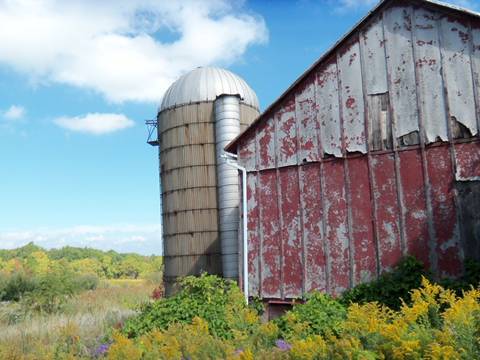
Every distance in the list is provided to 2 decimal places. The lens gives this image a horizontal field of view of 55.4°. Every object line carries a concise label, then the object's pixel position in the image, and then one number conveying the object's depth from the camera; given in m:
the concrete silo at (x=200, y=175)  14.70
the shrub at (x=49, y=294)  15.60
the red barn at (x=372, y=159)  9.01
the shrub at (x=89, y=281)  27.50
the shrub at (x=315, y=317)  7.75
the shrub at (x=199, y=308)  9.41
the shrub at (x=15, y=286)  20.39
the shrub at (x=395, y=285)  8.96
